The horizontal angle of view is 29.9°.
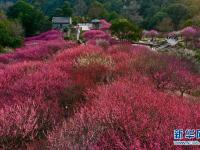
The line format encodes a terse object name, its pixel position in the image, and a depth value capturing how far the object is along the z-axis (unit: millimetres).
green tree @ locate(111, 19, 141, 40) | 35719
